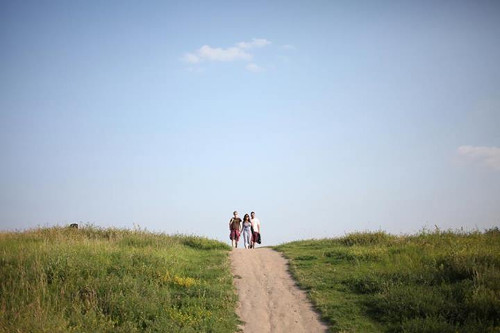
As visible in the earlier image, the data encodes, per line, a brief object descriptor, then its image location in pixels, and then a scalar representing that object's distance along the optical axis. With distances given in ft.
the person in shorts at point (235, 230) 82.79
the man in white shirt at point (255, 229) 82.58
